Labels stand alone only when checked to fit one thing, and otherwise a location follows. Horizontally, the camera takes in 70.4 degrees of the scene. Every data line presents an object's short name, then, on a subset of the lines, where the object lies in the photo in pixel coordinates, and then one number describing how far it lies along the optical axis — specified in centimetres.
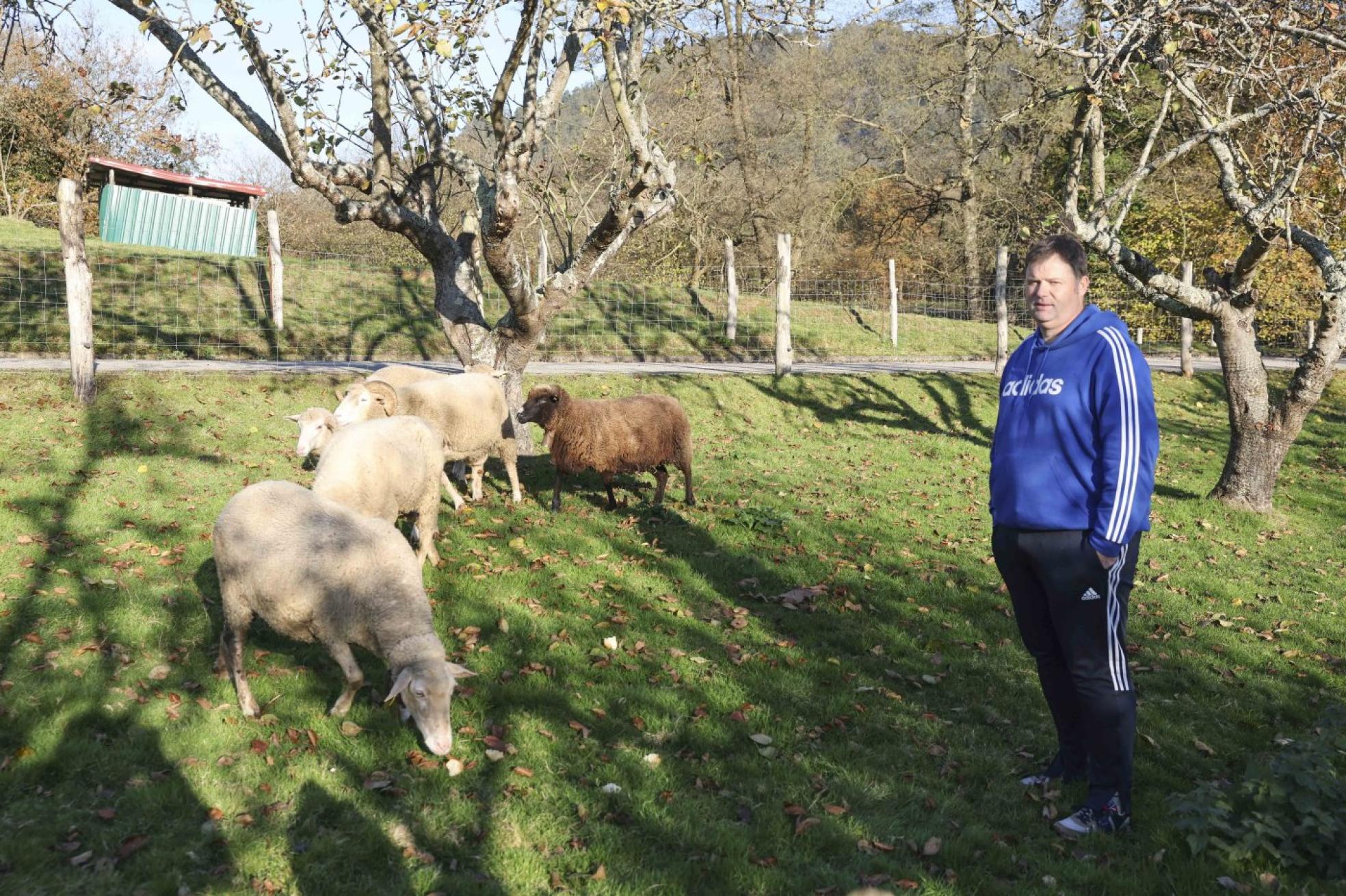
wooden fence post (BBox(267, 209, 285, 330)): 1795
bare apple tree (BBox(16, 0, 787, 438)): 918
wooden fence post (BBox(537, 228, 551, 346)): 2148
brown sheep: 1007
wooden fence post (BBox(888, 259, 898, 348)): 2447
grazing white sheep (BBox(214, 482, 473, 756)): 532
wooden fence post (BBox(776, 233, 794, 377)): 1839
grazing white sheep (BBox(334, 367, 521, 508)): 941
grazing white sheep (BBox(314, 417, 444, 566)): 685
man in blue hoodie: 417
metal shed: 2617
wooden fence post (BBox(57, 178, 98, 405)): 1188
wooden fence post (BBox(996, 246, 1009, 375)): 2039
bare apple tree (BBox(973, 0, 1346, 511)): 875
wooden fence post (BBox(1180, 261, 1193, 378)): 2109
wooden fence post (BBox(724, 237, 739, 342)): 2359
